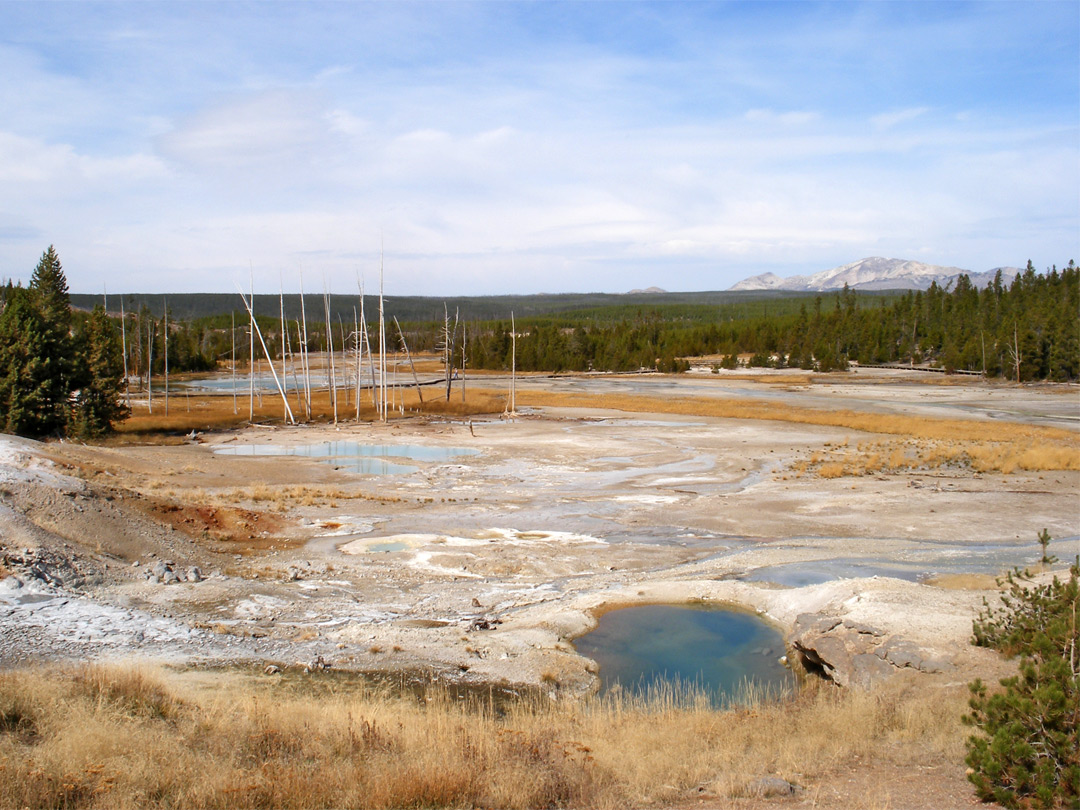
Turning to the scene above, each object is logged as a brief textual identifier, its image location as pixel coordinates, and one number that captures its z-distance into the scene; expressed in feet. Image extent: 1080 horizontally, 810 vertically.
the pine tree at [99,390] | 133.69
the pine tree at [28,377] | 119.55
